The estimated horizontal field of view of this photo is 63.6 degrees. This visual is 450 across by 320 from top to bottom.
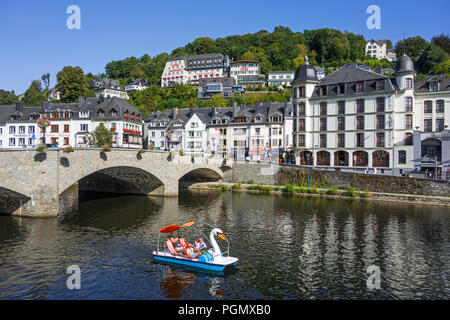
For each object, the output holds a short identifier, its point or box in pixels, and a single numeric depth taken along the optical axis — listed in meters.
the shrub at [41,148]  32.16
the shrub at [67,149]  34.22
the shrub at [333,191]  52.76
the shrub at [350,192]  51.35
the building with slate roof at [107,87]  151.70
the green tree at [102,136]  69.06
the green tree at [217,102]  115.38
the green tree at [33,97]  142.48
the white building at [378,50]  169.88
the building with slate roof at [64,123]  78.19
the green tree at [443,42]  133.12
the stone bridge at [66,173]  31.94
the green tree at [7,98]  133.62
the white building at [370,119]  57.25
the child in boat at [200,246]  21.96
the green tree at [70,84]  124.19
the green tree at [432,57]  117.00
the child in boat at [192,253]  21.67
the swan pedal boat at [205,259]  20.66
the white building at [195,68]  170.50
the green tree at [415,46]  134.62
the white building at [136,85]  162.00
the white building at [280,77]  149.75
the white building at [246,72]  155.88
